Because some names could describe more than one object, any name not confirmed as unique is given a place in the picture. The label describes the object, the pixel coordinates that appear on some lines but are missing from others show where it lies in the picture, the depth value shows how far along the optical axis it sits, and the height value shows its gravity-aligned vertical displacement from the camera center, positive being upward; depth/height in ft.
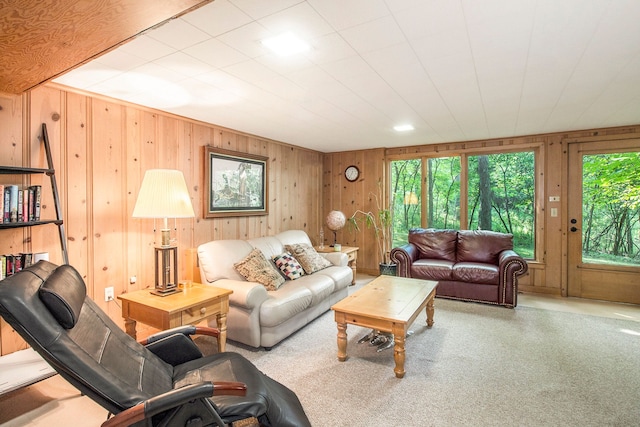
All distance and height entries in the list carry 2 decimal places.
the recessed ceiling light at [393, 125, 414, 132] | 13.41 +3.54
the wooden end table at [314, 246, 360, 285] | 16.10 -2.13
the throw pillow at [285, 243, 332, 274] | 12.99 -2.01
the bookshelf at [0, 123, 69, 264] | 7.20 +0.60
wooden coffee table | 7.92 -2.67
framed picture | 12.28 +1.12
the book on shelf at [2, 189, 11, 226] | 6.89 +0.07
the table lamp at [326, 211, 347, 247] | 18.02 -0.56
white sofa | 9.19 -2.69
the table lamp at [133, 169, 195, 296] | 8.17 +0.19
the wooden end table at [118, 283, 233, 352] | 7.49 -2.42
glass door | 13.57 -0.45
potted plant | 18.42 -0.88
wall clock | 19.20 +2.26
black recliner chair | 4.01 -2.41
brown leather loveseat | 12.89 -2.38
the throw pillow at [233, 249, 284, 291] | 10.60 -2.09
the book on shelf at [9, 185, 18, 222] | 7.00 +0.16
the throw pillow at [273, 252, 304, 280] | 12.12 -2.15
